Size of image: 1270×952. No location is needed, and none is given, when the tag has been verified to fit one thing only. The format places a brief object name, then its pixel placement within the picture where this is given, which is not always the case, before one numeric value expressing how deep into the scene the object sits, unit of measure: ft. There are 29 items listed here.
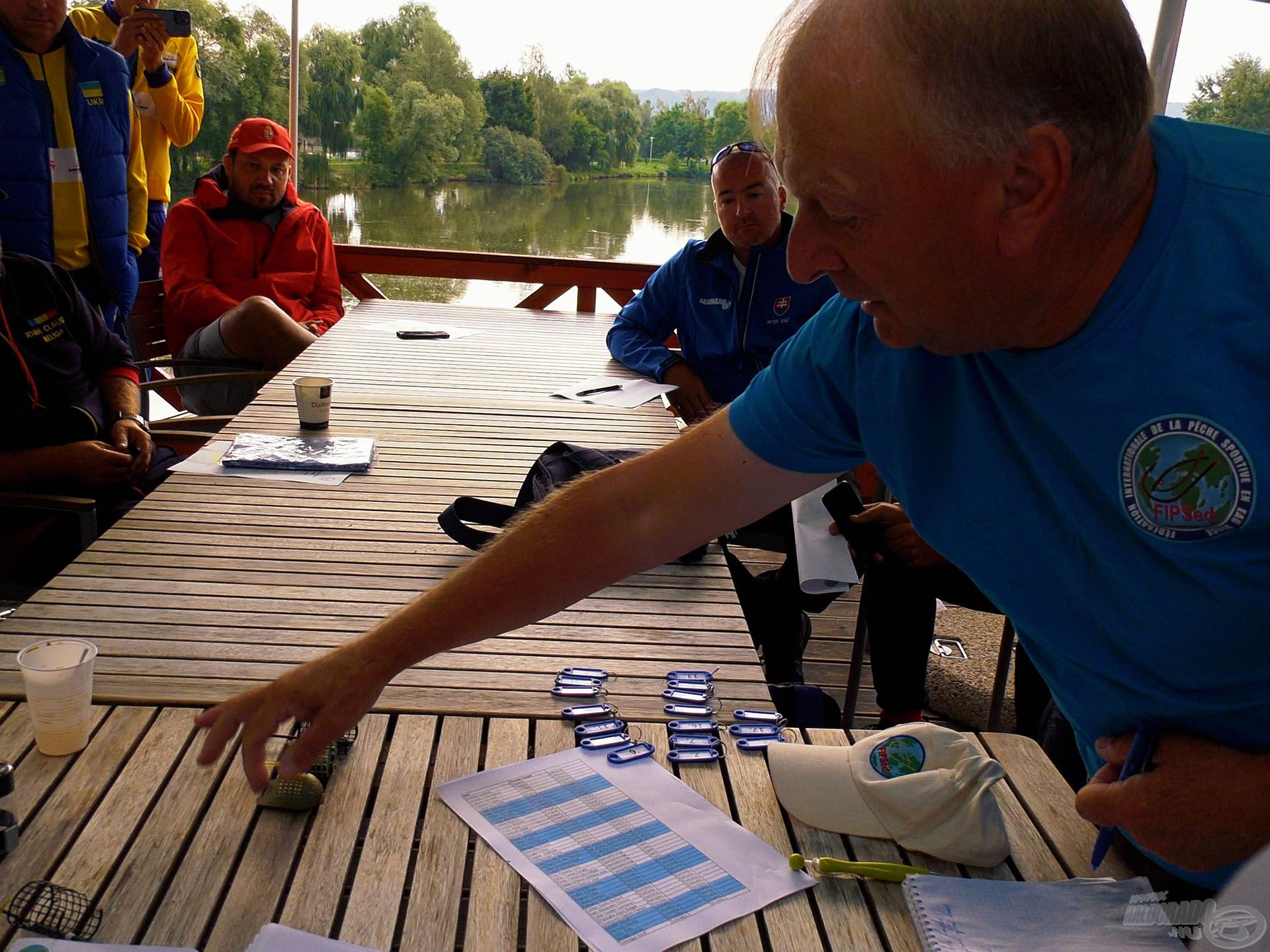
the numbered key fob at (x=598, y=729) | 4.20
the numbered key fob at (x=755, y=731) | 4.26
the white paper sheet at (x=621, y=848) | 3.14
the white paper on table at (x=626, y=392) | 10.57
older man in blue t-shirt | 2.73
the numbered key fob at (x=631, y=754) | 4.01
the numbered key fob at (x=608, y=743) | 4.11
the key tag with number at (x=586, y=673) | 4.70
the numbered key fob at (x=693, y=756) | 4.04
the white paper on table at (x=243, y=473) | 7.58
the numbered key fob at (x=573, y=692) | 4.54
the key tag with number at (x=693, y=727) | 4.26
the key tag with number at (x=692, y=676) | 4.79
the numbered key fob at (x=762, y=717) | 4.40
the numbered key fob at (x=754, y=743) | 4.15
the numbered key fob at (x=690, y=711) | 4.45
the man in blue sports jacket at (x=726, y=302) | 11.44
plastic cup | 3.78
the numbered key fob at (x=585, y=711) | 4.34
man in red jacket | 14.82
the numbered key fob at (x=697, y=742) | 4.14
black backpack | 6.47
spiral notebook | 3.06
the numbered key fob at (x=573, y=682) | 4.61
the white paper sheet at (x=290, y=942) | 2.92
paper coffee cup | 8.46
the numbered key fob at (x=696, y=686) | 4.68
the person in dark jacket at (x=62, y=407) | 8.56
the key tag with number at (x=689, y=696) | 4.57
